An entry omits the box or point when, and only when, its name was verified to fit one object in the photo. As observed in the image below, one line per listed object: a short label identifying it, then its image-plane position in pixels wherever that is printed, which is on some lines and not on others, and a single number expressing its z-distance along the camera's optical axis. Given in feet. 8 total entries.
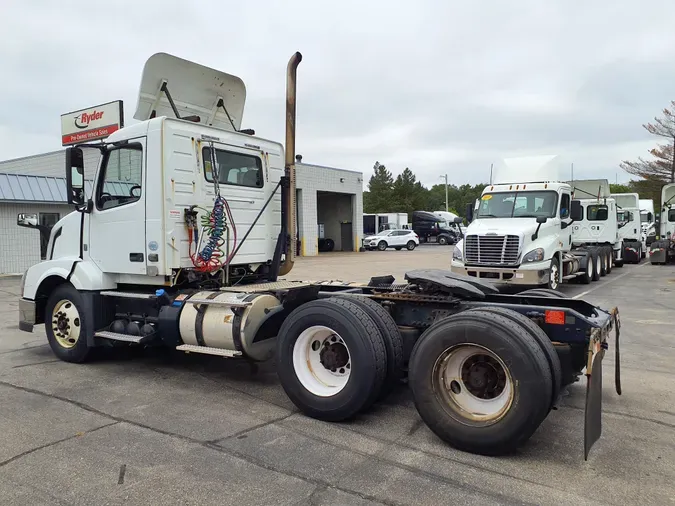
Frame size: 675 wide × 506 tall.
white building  64.13
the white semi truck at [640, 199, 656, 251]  89.45
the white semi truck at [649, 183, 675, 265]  71.92
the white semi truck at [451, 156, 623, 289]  39.27
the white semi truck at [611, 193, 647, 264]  75.61
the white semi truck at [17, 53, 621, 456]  13.17
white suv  132.36
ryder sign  75.66
